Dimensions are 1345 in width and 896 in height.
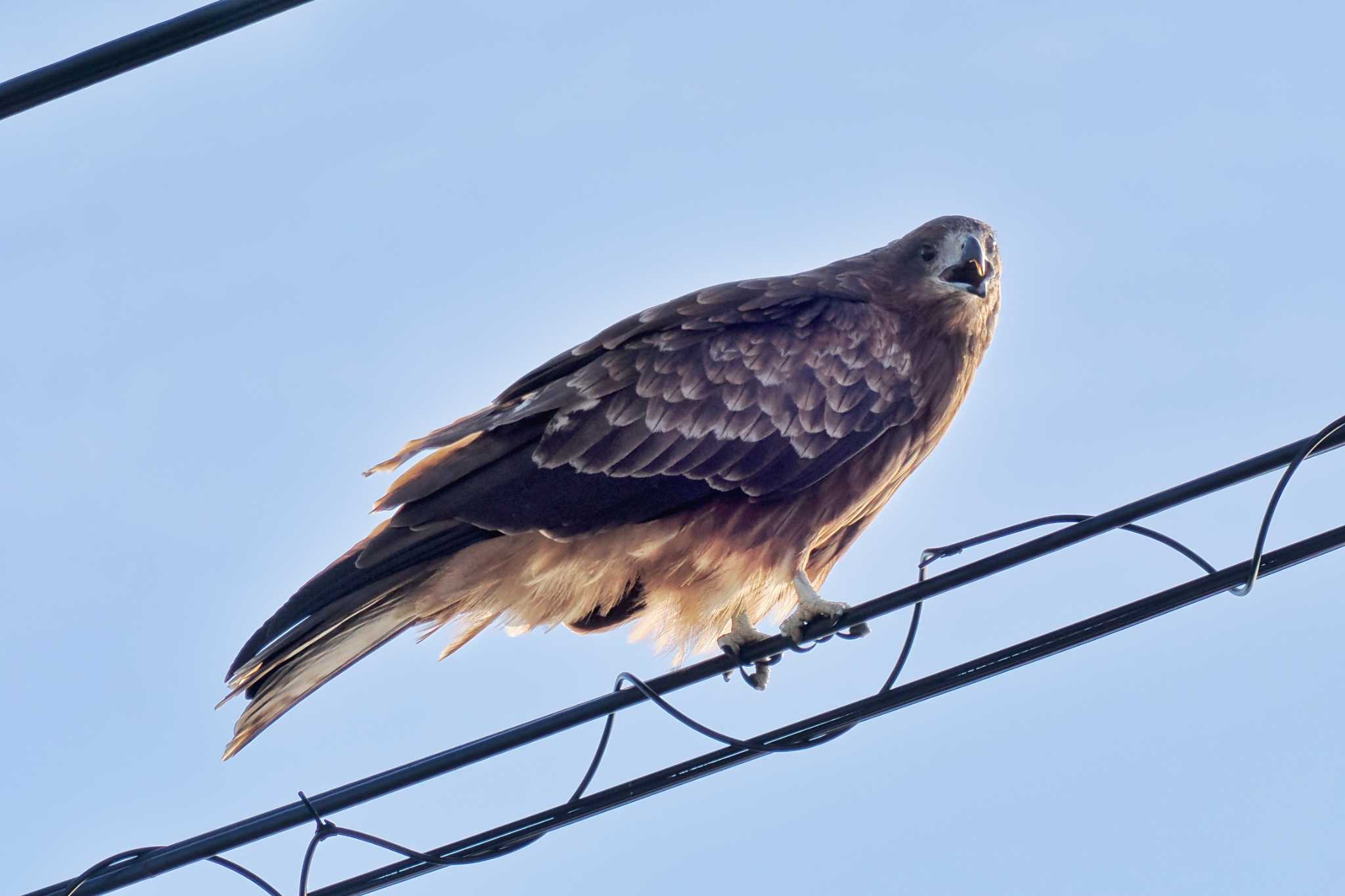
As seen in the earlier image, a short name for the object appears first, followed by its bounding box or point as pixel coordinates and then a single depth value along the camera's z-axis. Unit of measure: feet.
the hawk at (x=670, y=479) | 41.86
